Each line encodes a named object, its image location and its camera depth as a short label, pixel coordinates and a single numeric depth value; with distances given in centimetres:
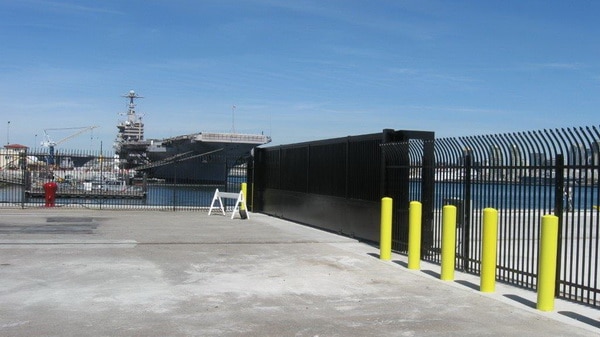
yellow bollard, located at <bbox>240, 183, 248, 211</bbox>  2028
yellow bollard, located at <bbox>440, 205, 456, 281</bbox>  967
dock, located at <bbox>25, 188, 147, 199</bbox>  2574
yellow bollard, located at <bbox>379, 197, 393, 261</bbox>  1156
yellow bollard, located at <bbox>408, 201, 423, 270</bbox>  1062
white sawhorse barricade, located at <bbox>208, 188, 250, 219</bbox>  2023
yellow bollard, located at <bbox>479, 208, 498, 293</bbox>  879
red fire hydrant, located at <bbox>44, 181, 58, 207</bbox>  2315
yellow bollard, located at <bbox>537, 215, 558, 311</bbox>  772
